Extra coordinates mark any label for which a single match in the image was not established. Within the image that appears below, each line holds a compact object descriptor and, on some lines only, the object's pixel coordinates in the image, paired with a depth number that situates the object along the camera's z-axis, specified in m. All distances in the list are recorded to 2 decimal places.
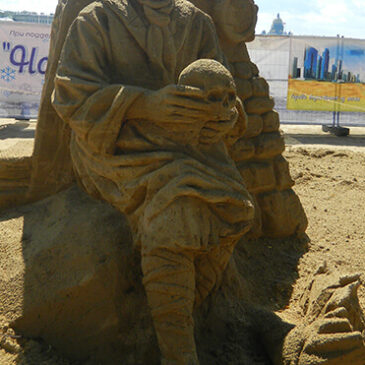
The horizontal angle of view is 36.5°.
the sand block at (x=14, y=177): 3.66
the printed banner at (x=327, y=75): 10.12
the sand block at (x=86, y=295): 2.77
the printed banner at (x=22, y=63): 9.52
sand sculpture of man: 2.50
